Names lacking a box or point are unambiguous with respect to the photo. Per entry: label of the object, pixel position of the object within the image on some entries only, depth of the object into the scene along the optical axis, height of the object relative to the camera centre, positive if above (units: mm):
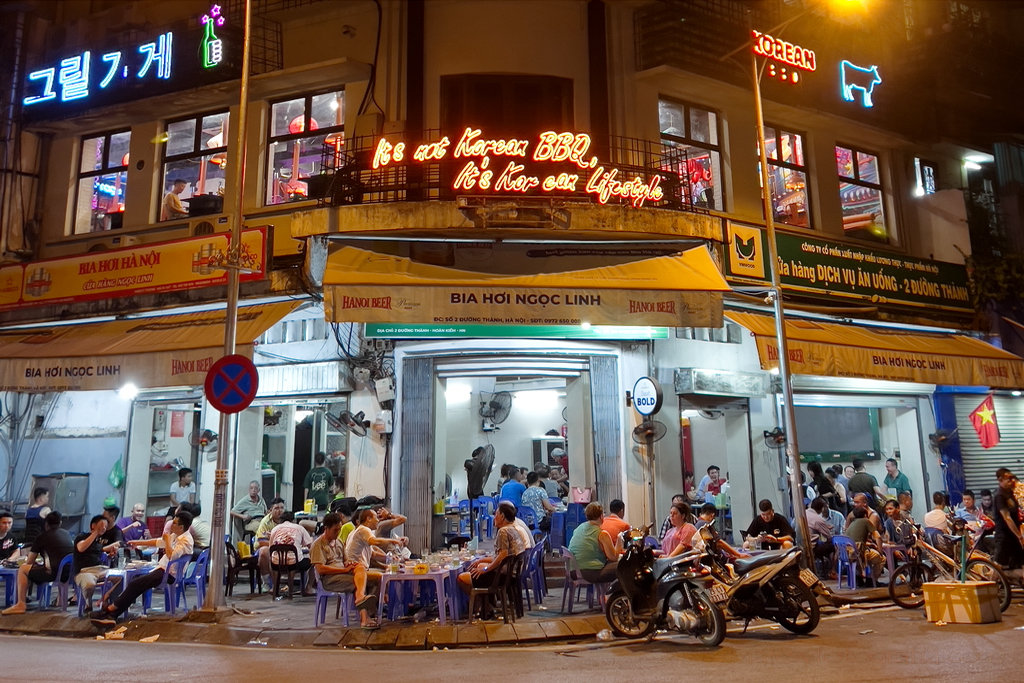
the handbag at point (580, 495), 13928 -138
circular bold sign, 13195 +1482
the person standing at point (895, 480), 16594 +43
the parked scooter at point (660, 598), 8023 -1175
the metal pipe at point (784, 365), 11805 +1822
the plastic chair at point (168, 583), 10312 -1122
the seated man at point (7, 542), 11660 -758
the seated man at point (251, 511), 14398 -344
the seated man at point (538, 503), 15188 -286
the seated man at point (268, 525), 12898 -535
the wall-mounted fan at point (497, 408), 19875 +1964
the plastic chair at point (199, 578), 10703 -1161
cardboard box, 8828 -1336
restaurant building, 12945 +4402
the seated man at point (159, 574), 9836 -1001
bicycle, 9547 -1147
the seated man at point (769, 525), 11828 -601
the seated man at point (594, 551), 10039 -803
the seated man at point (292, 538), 11977 -701
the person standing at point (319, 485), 15000 +108
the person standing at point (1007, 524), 10094 -543
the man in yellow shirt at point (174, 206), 15570 +5513
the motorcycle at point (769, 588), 8484 -1093
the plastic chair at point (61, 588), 10867 -1258
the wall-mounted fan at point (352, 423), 14000 +1158
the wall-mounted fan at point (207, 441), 14859 +943
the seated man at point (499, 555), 9539 -789
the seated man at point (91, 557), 10406 -830
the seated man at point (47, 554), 10711 -794
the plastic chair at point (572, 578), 10375 -1166
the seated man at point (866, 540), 12211 -866
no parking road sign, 9664 +1300
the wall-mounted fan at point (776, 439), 15438 +849
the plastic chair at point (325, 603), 9641 -1351
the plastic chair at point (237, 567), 12508 -1161
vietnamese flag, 16875 +1173
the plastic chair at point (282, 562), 11930 -1035
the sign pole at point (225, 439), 10094 +681
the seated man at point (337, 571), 9445 -947
